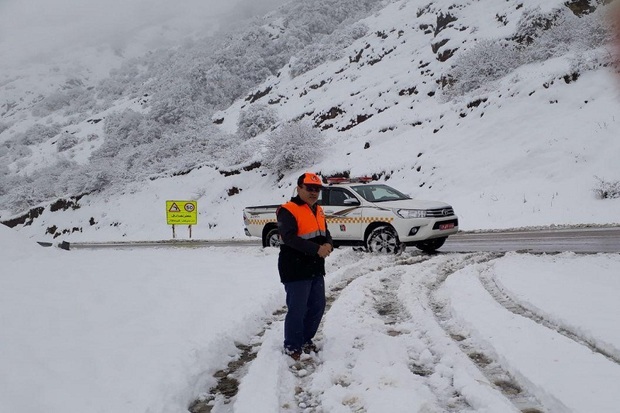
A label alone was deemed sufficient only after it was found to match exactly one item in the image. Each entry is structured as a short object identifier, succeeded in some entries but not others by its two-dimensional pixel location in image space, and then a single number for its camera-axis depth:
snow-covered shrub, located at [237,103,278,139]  40.03
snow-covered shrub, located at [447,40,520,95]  25.08
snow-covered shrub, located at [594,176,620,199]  13.66
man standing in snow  4.32
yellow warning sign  22.62
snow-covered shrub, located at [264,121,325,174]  28.00
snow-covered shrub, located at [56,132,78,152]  60.72
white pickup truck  9.86
